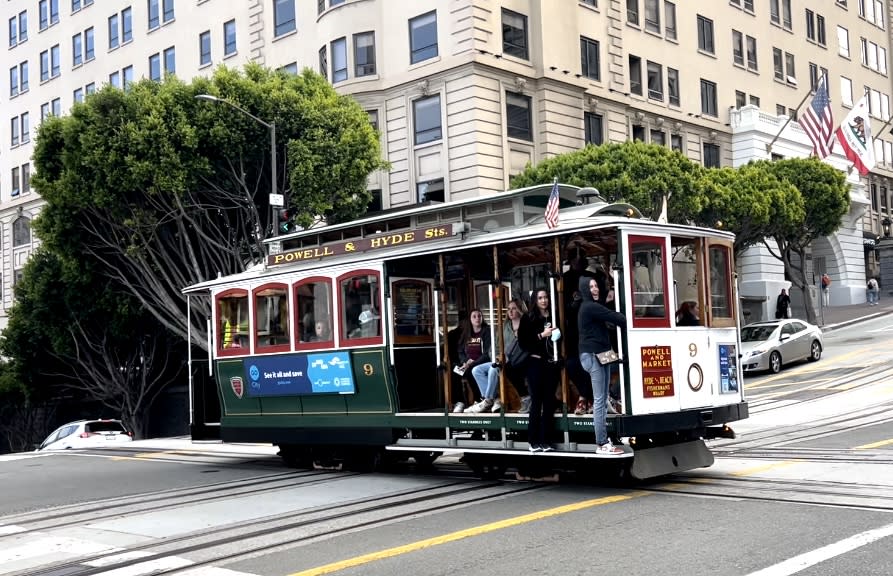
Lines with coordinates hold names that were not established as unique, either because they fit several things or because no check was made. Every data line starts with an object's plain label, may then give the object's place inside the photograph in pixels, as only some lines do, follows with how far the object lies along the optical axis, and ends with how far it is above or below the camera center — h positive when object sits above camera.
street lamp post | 22.88 +5.36
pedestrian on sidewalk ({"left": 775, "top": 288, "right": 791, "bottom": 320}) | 38.28 +0.91
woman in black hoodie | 10.30 -0.05
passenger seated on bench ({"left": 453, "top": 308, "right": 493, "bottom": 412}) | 12.04 -0.07
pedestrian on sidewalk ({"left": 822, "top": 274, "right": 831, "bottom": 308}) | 47.31 +1.84
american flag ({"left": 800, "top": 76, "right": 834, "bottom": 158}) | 35.56 +7.39
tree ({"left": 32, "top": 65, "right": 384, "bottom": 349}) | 25.19 +4.83
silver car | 26.02 -0.39
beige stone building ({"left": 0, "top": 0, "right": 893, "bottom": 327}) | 33.06 +10.75
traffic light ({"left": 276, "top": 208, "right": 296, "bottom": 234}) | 24.88 +3.32
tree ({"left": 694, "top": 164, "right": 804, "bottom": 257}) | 31.95 +4.24
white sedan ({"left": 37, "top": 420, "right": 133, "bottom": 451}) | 26.55 -2.02
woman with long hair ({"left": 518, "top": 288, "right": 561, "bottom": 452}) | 10.91 -0.38
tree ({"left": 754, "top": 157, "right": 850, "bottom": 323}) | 37.22 +4.77
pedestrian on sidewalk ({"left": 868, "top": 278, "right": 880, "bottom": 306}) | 48.97 +1.65
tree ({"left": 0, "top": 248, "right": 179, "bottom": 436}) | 33.16 +0.57
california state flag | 38.31 +7.32
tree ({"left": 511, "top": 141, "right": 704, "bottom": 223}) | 29.08 +4.84
